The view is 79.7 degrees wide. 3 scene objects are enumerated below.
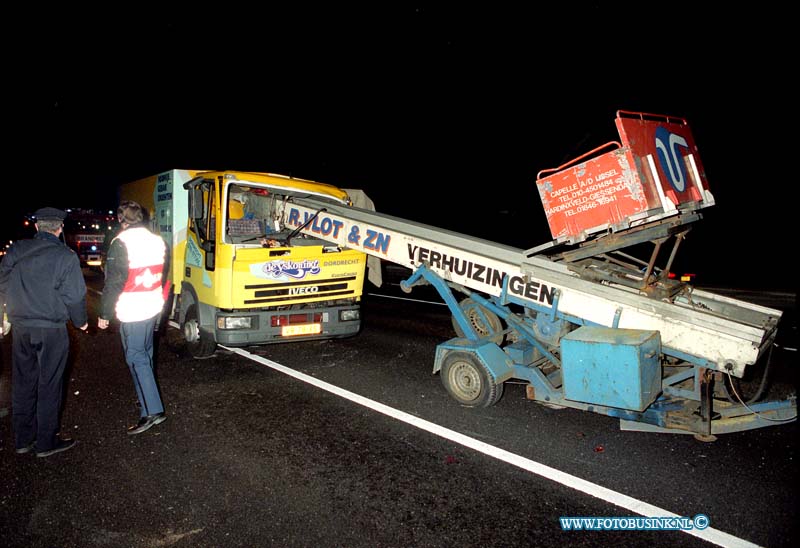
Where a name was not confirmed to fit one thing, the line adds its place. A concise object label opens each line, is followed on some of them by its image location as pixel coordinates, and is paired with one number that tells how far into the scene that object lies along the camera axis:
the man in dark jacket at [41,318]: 3.92
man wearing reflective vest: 4.39
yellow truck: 6.05
